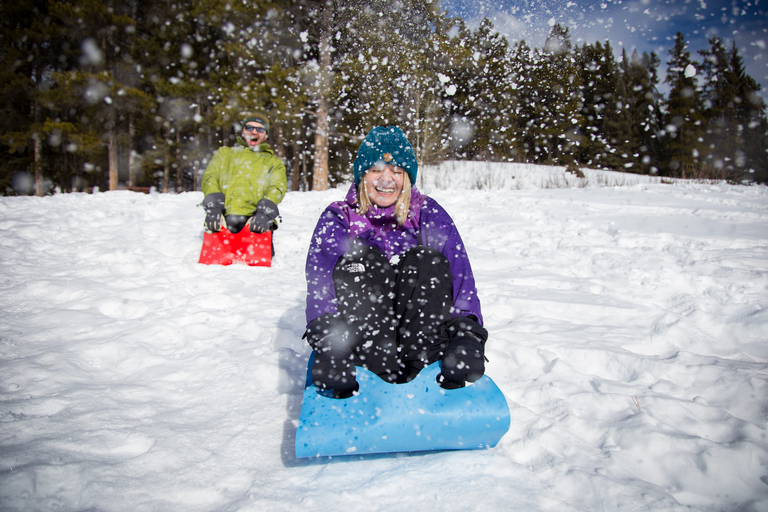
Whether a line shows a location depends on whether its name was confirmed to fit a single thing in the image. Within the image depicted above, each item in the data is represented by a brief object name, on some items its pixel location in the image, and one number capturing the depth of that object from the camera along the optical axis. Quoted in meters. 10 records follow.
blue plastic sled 1.10
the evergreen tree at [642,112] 27.59
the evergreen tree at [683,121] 25.70
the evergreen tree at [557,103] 18.92
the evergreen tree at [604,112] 25.36
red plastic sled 3.46
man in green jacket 3.72
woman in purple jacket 1.29
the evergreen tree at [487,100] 19.09
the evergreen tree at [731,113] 25.12
